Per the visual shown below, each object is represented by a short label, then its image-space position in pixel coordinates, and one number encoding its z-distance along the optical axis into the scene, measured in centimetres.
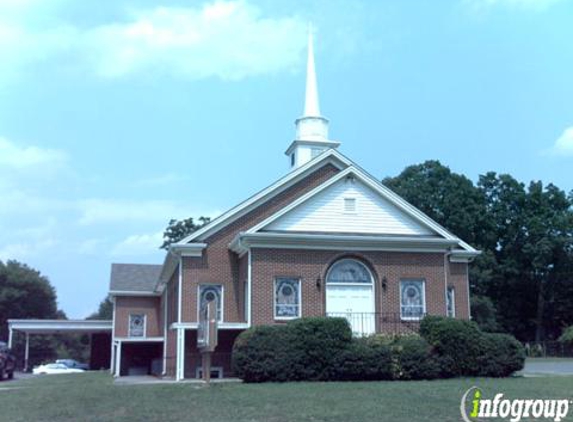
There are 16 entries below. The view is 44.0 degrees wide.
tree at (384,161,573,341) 5497
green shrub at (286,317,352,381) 1922
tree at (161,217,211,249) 5769
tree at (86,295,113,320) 8271
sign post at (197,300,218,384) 1780
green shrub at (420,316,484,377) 2017
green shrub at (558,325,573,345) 4488
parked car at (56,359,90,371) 5047
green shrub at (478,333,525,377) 2027
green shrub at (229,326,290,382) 1900
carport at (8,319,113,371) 3888
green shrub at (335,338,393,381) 1927
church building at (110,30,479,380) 2311
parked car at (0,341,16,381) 2808
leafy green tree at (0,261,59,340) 7362
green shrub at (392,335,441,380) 1955
